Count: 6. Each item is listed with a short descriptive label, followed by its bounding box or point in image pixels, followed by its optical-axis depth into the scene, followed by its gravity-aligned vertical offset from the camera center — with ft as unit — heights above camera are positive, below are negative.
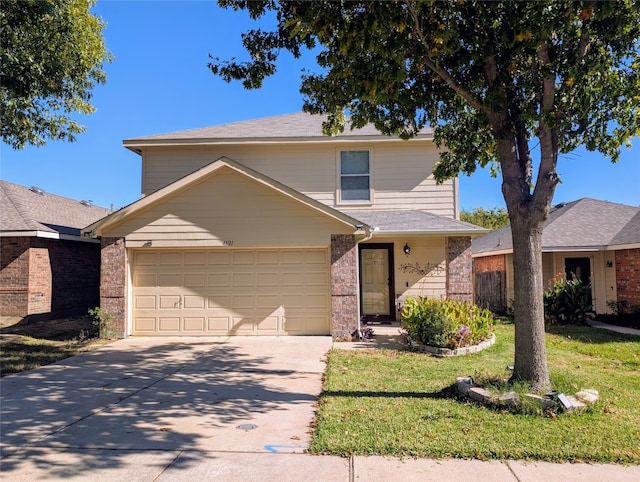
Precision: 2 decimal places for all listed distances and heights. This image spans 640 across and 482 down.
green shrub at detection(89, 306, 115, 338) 36.96 -4.13
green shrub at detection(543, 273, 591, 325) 45.44 -3.45
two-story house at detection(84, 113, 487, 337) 37.09 +1.55
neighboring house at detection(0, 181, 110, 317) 42.98 +2.05
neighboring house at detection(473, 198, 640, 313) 47.75 +2.00
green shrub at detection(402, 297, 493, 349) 31.14 -3.87
